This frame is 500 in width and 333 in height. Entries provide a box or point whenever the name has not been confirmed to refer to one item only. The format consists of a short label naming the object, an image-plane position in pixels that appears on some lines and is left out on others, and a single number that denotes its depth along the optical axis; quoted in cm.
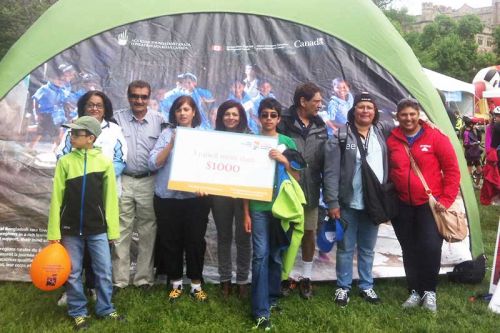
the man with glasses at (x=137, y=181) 380
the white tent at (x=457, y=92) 1864
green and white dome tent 433
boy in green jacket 320
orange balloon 304
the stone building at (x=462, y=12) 8338
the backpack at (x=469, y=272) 434
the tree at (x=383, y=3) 5130
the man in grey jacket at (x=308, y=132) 367
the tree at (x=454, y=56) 3688
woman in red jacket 354
